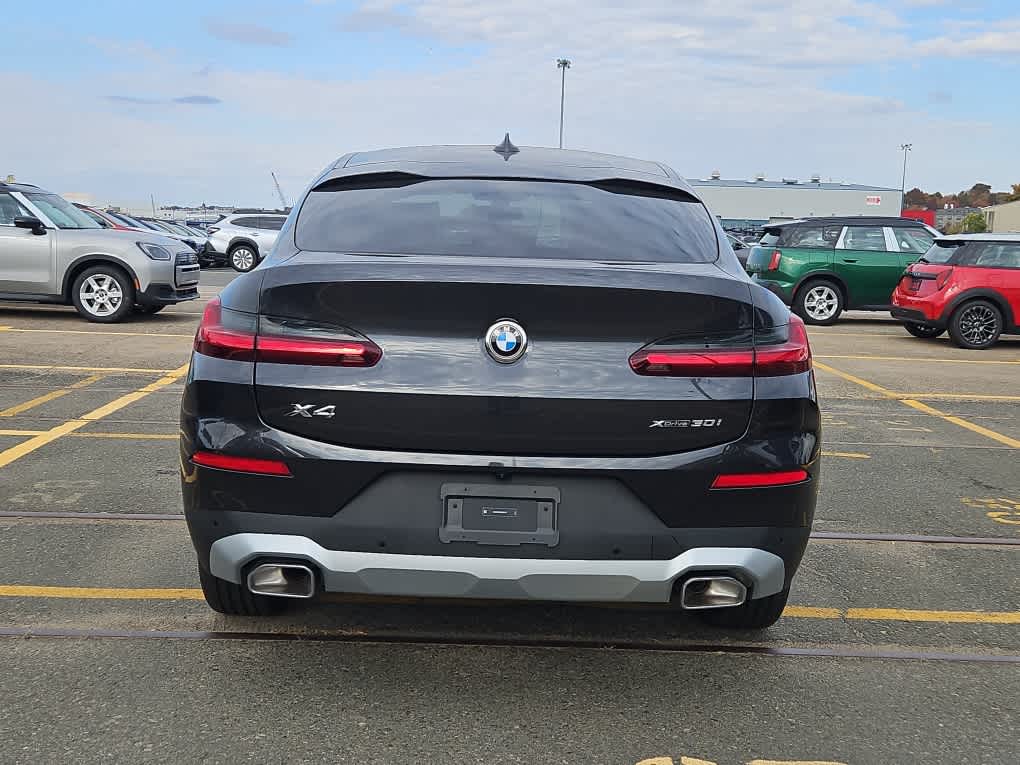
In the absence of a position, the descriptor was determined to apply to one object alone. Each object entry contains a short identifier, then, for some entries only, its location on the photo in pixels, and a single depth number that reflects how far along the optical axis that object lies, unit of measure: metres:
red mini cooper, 13.30
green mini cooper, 16.22
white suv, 27.88
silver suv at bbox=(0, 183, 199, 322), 12.84
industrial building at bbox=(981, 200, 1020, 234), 79.81
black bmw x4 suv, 2.86
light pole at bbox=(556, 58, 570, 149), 77.94
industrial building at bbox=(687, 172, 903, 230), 93.19
